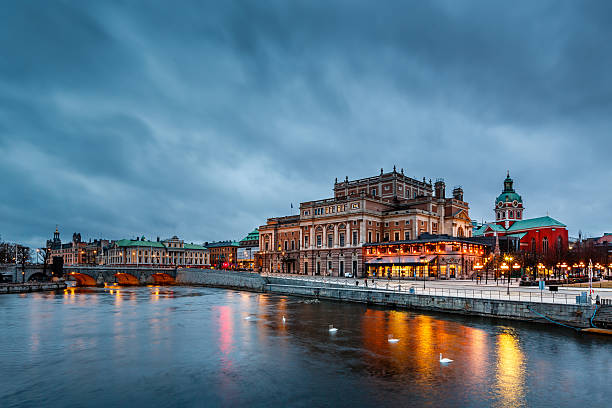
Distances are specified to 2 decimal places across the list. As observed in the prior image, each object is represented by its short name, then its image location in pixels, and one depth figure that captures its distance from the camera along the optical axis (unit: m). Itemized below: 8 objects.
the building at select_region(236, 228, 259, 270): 186.62
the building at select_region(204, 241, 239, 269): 191.95
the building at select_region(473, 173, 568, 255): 123.44
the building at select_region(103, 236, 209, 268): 168.00
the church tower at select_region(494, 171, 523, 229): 157.88
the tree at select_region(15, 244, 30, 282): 100.95
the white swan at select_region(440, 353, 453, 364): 26.47
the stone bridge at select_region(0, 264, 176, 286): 104.36
